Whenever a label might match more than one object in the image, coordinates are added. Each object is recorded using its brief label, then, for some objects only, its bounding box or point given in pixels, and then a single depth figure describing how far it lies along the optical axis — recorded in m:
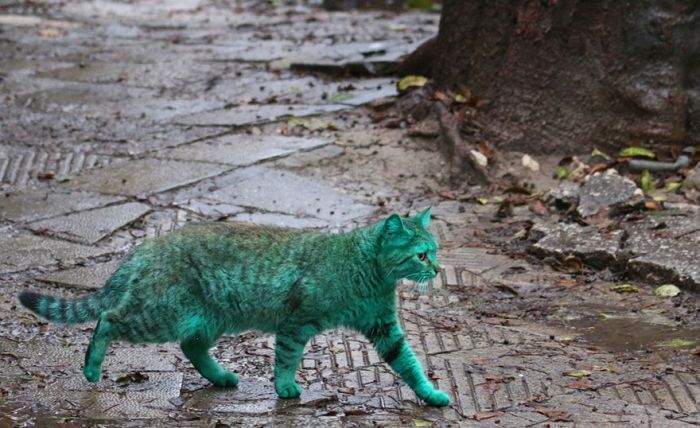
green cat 9.35
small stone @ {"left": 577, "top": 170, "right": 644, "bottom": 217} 14.82
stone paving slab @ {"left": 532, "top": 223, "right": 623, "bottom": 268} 13.61
